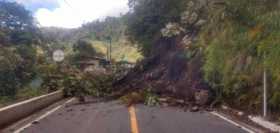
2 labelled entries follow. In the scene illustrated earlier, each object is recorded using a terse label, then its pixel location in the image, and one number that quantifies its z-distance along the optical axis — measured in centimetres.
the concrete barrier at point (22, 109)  1009
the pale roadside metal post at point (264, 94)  1065
